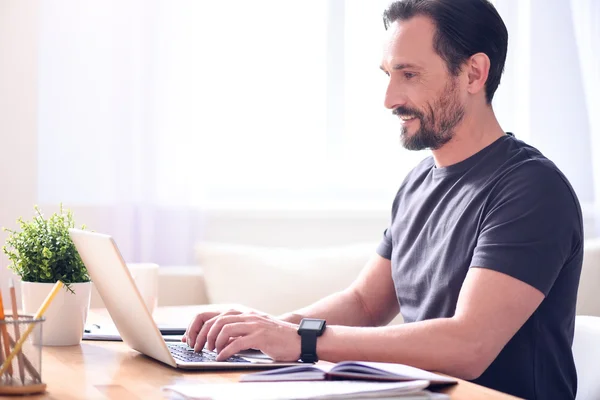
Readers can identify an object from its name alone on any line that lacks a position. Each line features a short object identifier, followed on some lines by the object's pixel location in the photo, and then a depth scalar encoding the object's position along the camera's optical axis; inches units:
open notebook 59.3
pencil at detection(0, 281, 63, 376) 58.0
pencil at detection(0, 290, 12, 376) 58.0
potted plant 70.3
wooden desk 58.7
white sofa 105.4
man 68.5
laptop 63.2
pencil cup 57.9
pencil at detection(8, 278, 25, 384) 58.0
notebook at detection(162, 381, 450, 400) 55.5
